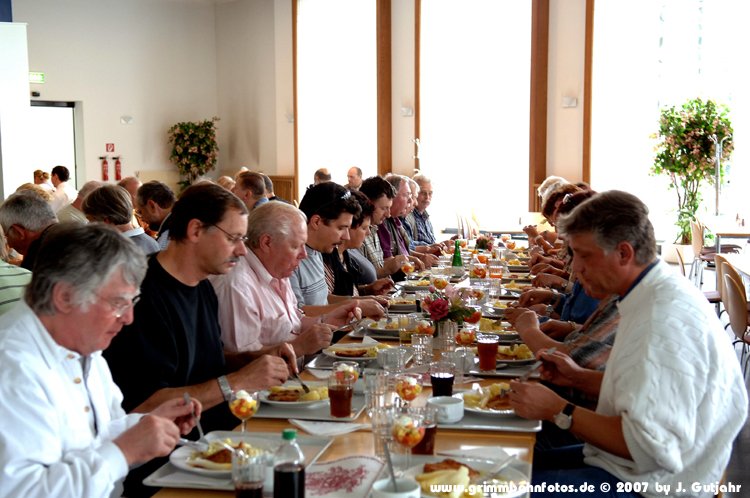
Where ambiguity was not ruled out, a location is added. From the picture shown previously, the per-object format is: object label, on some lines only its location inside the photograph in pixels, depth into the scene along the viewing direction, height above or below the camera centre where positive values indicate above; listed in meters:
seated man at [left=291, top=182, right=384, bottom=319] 4.29 -0.40
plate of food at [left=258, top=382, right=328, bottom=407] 2.47 -0.77
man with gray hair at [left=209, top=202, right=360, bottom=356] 3.21 -0.57
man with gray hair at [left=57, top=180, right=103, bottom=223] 6.51 -0.51
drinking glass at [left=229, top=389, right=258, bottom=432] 2.15 -0.68
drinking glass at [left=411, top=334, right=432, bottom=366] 3.07 -0.76
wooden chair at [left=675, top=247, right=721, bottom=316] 6.77 -1.26
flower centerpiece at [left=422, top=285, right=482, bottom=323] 3.23 -0.65
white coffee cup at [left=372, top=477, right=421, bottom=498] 1.66 -0.71
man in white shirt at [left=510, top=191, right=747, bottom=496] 2.11 -0.62
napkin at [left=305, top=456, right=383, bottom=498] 1.85 -0.77
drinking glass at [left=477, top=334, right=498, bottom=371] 2.96 -0.75
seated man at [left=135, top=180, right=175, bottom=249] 6.87 -0.43
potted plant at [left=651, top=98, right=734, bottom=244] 10.88 +0.03
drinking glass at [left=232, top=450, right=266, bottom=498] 1.65 -0.66
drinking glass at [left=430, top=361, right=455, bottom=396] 2.54 -0.74
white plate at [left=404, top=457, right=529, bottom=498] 1.86 -0.77
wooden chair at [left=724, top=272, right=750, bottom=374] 5.24 -1.04
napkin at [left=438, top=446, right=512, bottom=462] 2.03 -0.77
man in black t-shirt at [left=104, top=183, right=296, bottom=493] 2.54 -0.59
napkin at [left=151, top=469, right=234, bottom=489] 1.87 -0.77
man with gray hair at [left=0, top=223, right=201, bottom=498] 1.68 -0.49
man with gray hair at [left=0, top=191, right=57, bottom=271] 4.64 -0.39
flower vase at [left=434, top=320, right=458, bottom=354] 3.29 -0.75
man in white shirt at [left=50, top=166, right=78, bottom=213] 9.97 -0.48
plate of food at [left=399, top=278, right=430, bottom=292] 5.11 -0.88
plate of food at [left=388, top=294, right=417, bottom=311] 4.38 -0.85
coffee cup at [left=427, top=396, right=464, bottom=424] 2.34 -0.75
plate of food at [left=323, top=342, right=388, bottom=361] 3.09 -0.79
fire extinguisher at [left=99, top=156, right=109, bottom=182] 13.26 -0.31
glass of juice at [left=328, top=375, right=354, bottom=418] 2.38 -0.72
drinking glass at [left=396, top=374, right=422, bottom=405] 2.36 -0.70
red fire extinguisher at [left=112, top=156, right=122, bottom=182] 13.46 -0.30
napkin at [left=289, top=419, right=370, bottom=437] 2.24 -0.78
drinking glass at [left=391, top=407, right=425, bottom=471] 1.93 -0.67
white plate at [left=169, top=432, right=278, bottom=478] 1.92 -0.76
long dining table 2.12 -0.79
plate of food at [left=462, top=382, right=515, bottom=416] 2.42 -0.78
